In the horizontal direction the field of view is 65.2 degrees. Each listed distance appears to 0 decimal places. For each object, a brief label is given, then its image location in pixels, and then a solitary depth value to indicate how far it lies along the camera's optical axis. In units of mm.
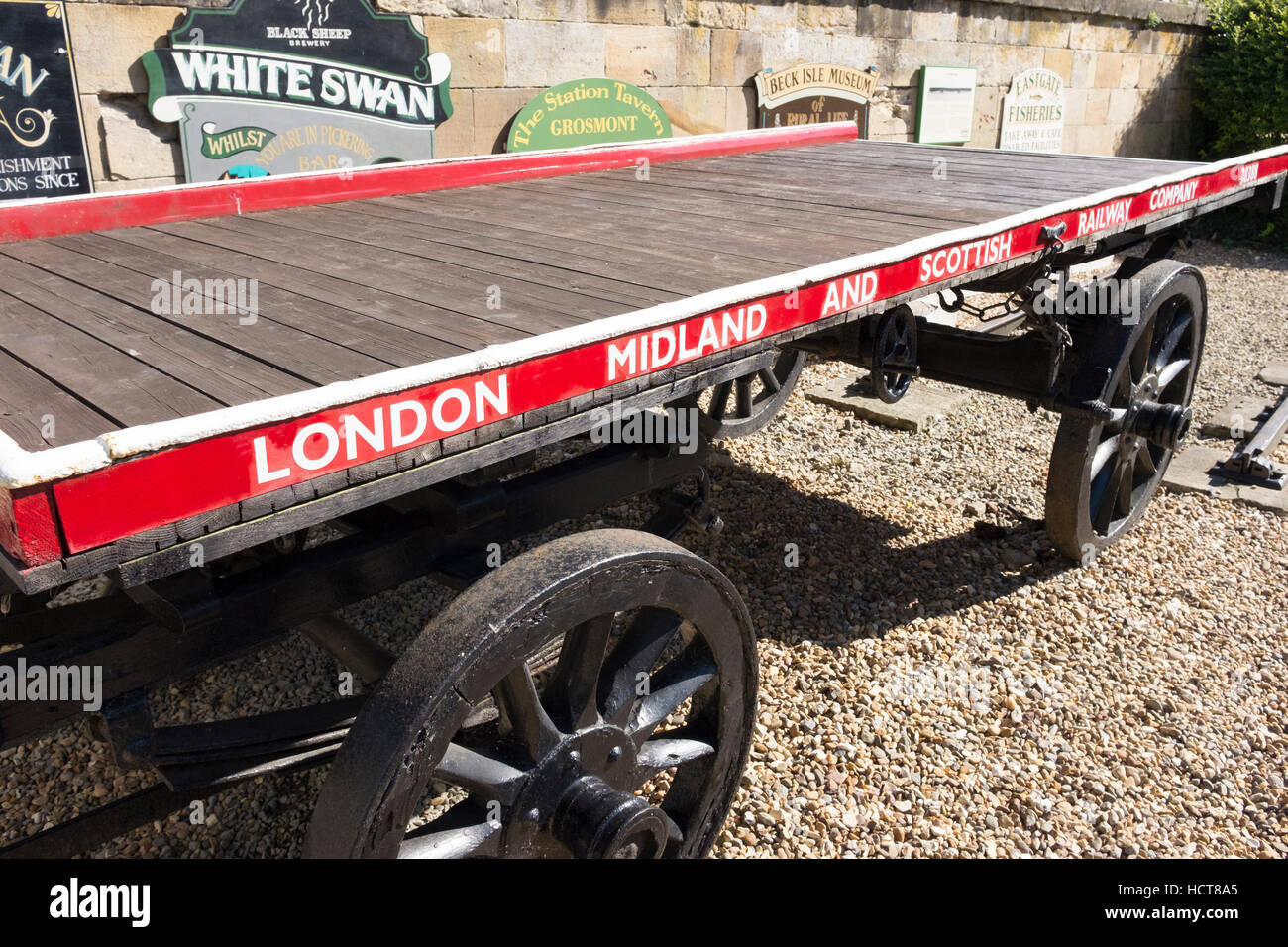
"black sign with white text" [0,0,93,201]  4184
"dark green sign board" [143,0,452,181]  4742
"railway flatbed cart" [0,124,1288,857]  1597
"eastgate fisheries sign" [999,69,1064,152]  9797
